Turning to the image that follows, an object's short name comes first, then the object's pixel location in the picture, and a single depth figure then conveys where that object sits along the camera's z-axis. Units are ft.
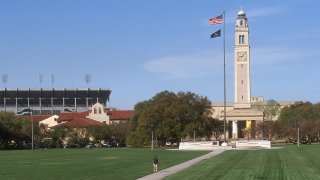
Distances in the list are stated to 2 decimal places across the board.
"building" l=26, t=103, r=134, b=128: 561.43
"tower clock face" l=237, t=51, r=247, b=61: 540.07
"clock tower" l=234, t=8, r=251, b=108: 531.50
